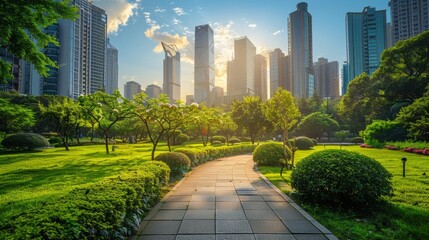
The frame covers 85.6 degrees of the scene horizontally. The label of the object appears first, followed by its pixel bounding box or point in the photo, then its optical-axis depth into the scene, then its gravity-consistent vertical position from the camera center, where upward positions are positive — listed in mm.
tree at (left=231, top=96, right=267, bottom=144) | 34219 +1943
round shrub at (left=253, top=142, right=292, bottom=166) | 15750 -1852
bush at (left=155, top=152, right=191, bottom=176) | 11055 -1593
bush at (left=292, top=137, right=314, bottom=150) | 32969 -2210
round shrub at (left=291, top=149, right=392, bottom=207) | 5898 -1394
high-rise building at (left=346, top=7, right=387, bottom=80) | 117625 +44132
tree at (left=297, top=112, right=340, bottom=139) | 52344 +584
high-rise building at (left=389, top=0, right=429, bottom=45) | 98312 +48487
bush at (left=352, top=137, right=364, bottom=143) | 45888 -2488
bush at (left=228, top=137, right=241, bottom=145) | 43344 -2475
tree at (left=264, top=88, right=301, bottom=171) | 14164 +1106
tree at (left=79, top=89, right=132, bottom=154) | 21227 +2295
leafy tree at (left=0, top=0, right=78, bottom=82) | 5703 +2769
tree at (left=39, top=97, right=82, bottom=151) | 27797 +1983
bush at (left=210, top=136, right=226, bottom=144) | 45034 -2165
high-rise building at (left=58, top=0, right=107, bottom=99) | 105062 +39228
